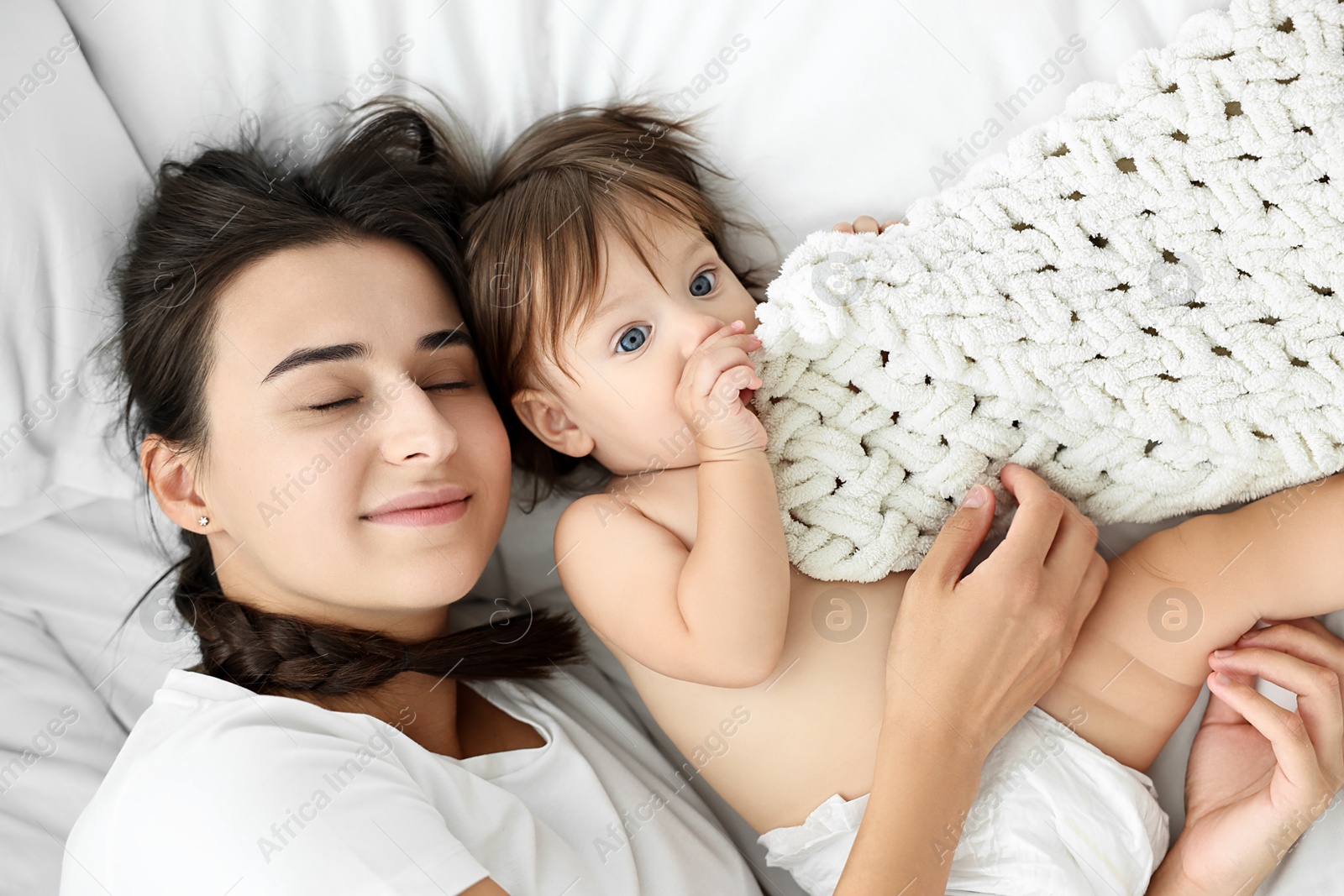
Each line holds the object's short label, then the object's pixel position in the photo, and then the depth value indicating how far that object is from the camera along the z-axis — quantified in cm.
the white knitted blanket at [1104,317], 101
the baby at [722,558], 102
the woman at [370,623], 98
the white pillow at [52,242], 109
